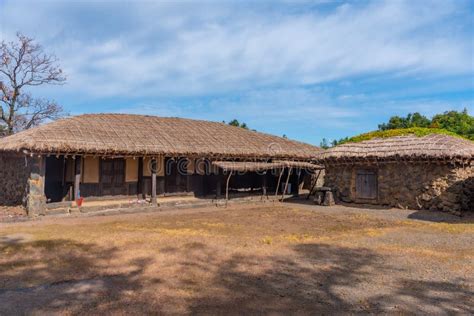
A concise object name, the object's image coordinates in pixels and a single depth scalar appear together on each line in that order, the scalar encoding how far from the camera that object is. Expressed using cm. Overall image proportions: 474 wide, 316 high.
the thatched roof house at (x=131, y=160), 1257
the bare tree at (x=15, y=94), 2352
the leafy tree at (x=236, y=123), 4186
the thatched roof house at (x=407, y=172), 1362
